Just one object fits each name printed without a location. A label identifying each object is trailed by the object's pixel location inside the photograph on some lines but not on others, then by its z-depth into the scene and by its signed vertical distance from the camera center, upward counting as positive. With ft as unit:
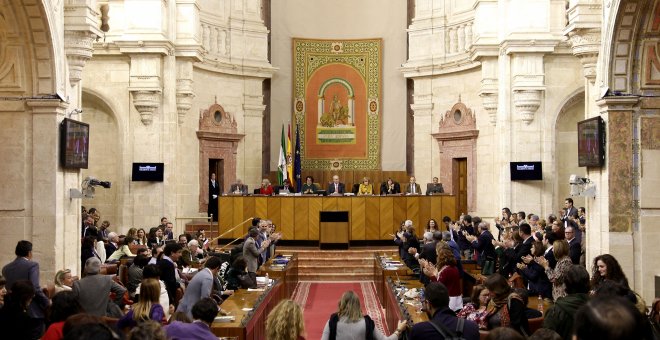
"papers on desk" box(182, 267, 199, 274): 35.13 -4.18
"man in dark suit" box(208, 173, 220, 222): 64.69 -1.64
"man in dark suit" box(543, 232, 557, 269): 29.63 -2.72
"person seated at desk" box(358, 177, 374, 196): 65.05 -0.75
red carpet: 37.83 -7.01
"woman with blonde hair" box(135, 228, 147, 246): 46.24 -3.46
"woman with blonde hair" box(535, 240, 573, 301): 23.76 -2.62
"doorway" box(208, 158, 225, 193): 67.51 +0.80
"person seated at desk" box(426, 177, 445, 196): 61.46 -0.78
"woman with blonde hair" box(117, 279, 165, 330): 19.71 -3.24
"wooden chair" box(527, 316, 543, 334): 21.47 -3.99
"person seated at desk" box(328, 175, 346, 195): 62.75 -0.64
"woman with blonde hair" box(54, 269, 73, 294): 25.77 -3.32
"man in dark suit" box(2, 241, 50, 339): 26.14 -2.97
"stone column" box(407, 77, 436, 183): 69.77 +4.57
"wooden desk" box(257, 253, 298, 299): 39.81 -5.01
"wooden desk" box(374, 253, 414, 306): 39.46 -4.87
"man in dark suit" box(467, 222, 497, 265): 40.14 -3.42
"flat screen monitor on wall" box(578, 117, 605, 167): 32.91 +1.59
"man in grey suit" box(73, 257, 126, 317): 23.04 -3.24
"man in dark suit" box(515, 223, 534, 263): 32.63 -2.70
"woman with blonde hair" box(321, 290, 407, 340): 18.39 -3.42
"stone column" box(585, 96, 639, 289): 32.35 -0.17
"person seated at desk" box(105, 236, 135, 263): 39.88 -3.80
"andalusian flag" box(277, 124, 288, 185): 68.33 +0.98
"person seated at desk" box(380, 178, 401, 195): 64.08 -0.74
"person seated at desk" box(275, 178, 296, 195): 62.75 -0.77
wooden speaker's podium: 57.82 -3.92
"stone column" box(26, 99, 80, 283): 34.06 -0.42
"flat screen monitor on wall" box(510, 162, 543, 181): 55.77 +0.57
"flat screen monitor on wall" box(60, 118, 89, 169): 34.86 +1.64
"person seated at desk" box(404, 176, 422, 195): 63.00 -0.74
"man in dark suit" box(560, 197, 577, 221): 43.27 -1.73
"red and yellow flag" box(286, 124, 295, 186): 68.69 +1.34
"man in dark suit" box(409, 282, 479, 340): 15.87 -2.93
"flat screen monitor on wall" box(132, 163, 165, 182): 58.08 +0.54
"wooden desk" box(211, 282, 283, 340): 23.52 -4.57
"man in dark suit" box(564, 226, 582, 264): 31.51 -2.79
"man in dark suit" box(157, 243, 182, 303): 28.43 -3.24
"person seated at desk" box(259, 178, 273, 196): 62.40 -0.71
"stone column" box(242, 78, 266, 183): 69.87 +4.06
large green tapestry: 74.13 +7.47
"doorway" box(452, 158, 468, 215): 66.44 -0.17
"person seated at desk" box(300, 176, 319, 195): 61.36 -0.71
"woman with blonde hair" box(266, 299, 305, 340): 16.65 -3.07
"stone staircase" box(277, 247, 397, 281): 54.54 -6.07
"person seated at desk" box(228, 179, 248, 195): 61.62 -0.70
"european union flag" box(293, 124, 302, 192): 69.05 +0.99
